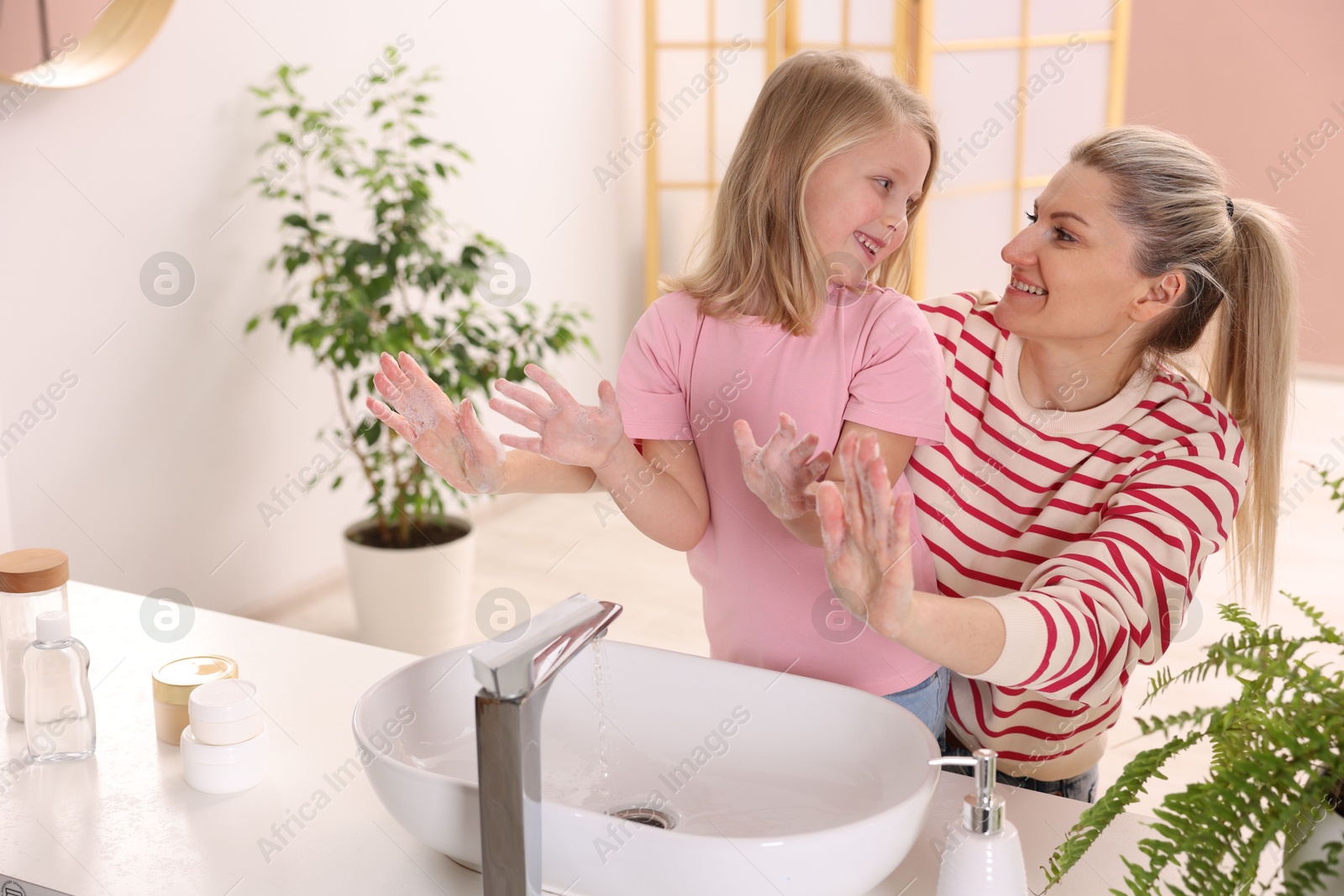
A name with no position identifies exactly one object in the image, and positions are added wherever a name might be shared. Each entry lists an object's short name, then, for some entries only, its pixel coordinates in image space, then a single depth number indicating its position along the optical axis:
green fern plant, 0.67
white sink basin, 0.85
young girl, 1.21
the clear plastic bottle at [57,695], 1.08
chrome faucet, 0.78
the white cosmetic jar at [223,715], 1.05
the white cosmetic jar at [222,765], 1.05
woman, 1.14
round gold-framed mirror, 2.18
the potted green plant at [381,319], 2.78
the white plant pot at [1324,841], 0.69
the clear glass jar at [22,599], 1.15
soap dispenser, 0.77
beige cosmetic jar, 1.12
